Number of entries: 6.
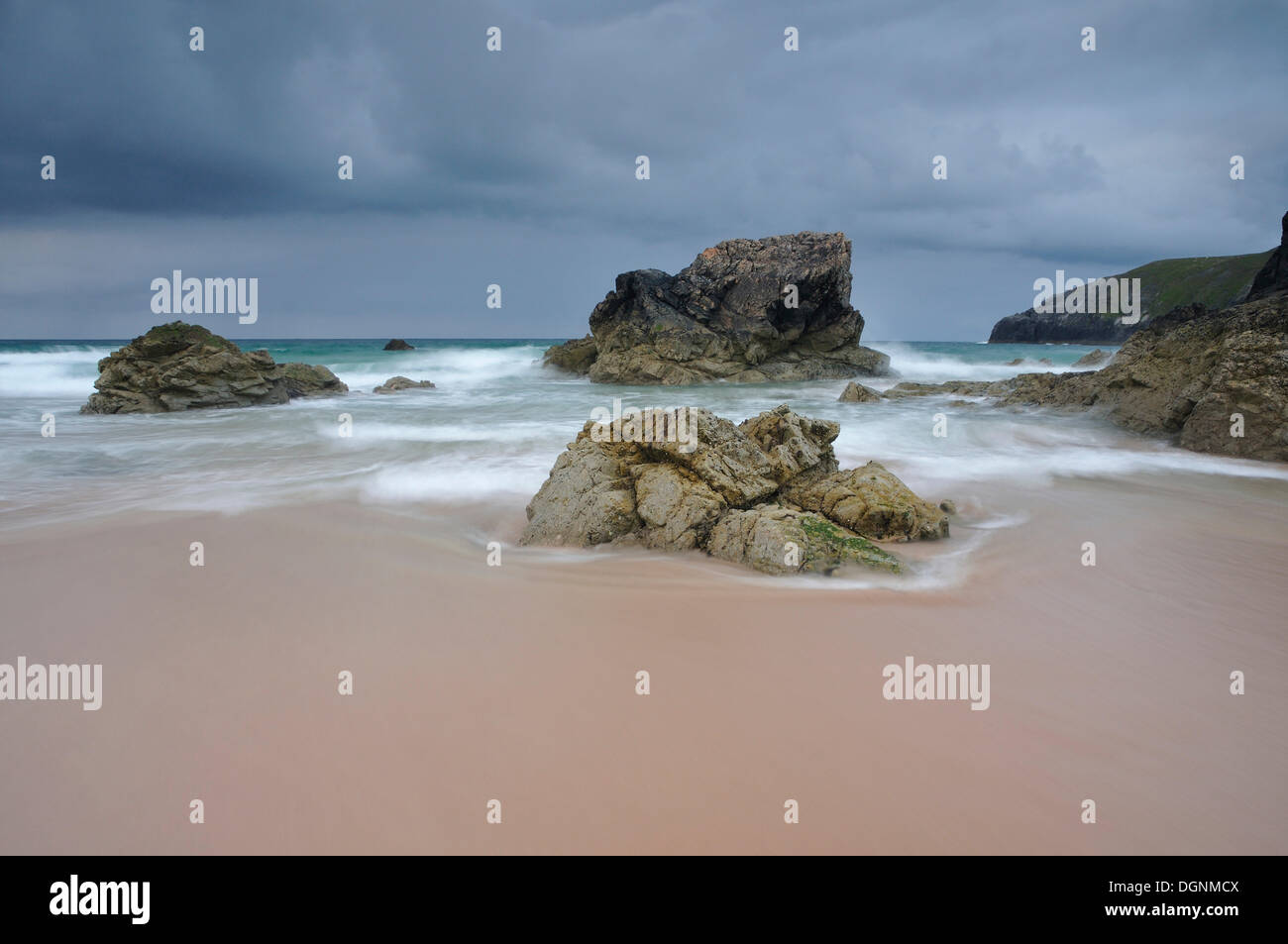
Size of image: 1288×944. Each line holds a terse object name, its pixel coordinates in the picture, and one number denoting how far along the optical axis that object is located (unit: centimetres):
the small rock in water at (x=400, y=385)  2371
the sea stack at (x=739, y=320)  2817
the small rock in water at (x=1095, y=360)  2717
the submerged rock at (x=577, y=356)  3203
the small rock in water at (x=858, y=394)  1795
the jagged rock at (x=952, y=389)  1893
